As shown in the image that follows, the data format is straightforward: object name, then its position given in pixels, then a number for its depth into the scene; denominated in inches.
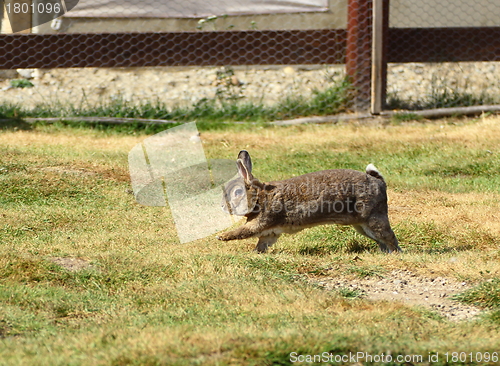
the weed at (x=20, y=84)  877.8
